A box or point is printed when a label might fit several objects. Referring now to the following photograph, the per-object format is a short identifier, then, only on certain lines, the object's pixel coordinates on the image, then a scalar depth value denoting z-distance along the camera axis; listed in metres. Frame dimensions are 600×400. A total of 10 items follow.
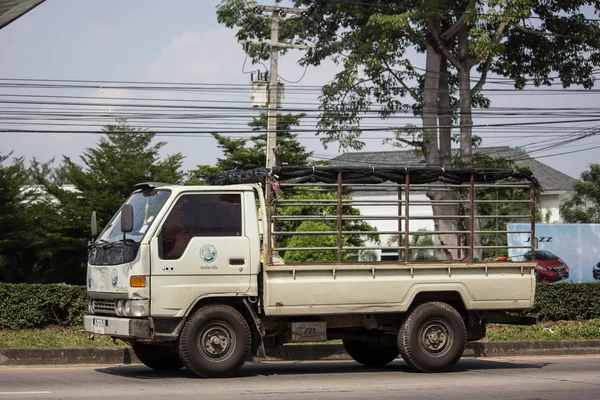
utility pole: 25.02
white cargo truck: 9.91
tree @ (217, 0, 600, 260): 22.64
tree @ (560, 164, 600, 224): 47.88
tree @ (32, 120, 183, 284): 37.41
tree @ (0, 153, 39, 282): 35.22
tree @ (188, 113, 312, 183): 40.50
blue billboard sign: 29.56
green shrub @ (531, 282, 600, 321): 17.73
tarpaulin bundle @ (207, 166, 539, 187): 10.65
